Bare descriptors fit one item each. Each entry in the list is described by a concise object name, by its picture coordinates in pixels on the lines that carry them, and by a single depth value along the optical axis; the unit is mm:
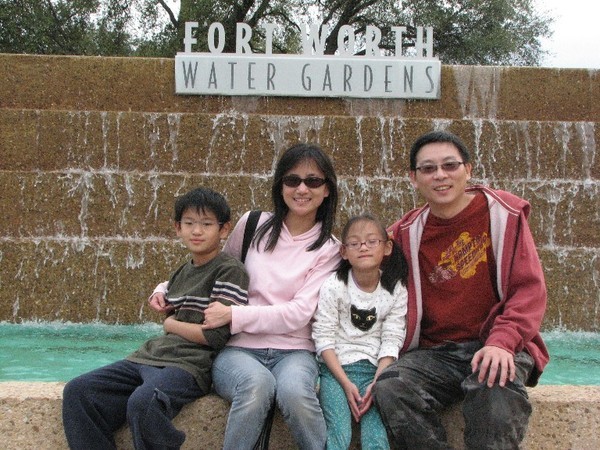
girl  2623
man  2371
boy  2408
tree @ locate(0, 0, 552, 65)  17609
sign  8984
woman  2422
